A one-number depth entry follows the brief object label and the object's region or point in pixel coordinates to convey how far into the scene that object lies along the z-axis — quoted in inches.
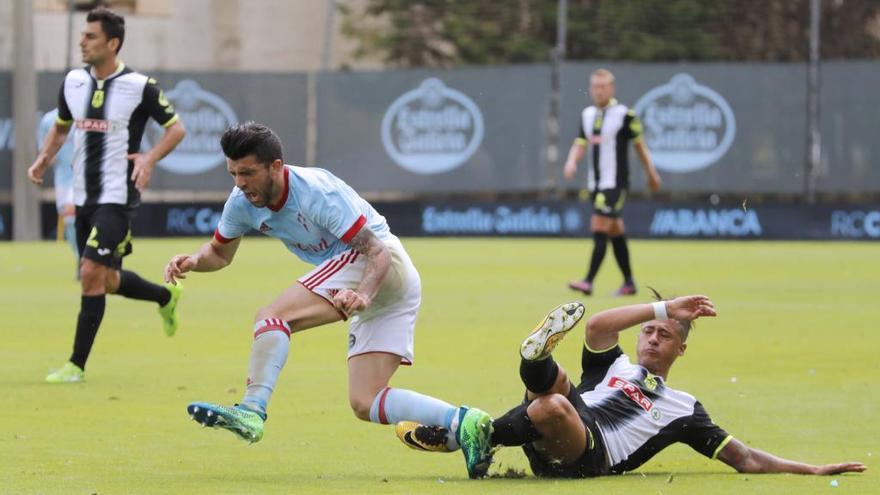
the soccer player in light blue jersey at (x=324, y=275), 558.3
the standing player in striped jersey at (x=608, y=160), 1354.6
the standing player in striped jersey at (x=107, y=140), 839.7
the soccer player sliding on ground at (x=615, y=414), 546.3
